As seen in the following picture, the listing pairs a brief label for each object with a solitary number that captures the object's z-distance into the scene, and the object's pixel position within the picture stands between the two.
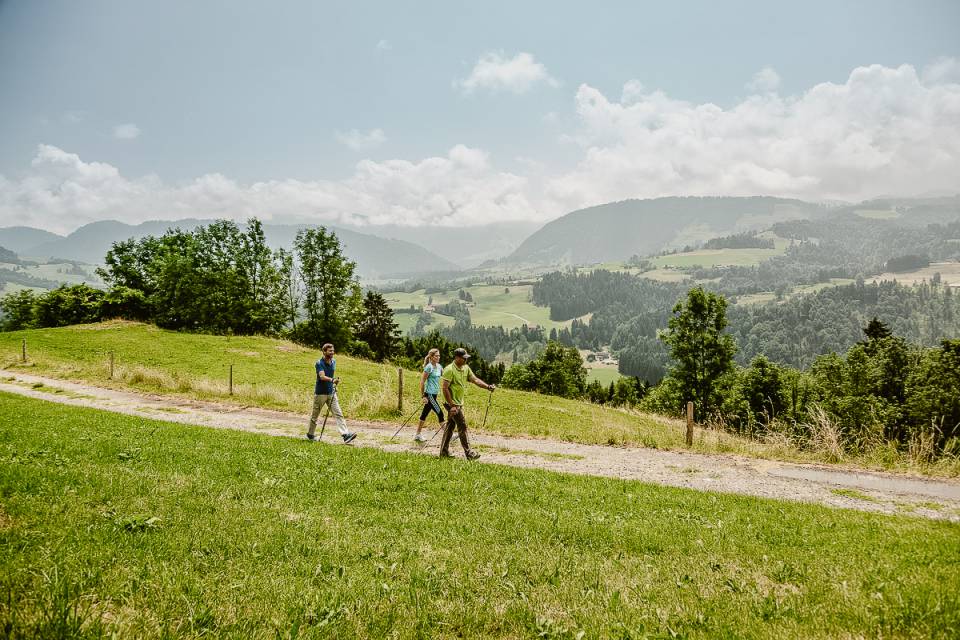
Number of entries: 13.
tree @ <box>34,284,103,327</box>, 57.44
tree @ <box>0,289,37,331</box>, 72.00
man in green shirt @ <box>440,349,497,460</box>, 12.95
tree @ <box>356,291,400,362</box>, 79.06
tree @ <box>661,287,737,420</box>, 45.78
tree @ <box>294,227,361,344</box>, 59.84
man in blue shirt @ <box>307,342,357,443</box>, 15.69
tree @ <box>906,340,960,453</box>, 45.94
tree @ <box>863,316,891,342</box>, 62.91
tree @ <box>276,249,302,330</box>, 62.06
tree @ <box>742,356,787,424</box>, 68.44
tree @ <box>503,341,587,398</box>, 100.12
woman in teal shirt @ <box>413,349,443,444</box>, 15.38
